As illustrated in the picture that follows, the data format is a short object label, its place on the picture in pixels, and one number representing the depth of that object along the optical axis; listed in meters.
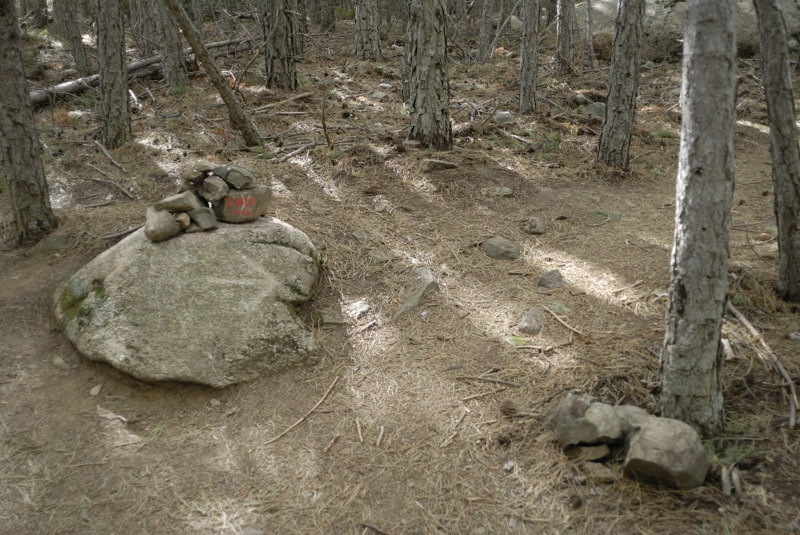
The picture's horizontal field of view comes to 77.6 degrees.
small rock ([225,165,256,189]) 4.59
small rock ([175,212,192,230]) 4.48
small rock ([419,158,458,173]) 7.00
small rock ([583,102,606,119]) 10.50
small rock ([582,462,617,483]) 2.86
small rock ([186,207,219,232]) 4.57
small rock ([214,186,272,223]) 4.70
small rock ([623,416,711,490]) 2.64
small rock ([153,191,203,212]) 4.39
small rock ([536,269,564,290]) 4.79
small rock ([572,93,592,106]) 10.92
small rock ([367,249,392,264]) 5.21
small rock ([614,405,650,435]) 2.98
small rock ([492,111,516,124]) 9.52
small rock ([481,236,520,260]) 5.33
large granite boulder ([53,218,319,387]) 3.85
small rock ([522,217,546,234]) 5.82
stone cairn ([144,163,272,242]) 4.39
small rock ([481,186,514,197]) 6.73
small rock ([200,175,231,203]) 4.52
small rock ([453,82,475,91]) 12.36
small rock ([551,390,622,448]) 2.96
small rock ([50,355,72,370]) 3.95
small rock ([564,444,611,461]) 2.96
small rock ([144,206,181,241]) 4.34
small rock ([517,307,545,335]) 4.20
